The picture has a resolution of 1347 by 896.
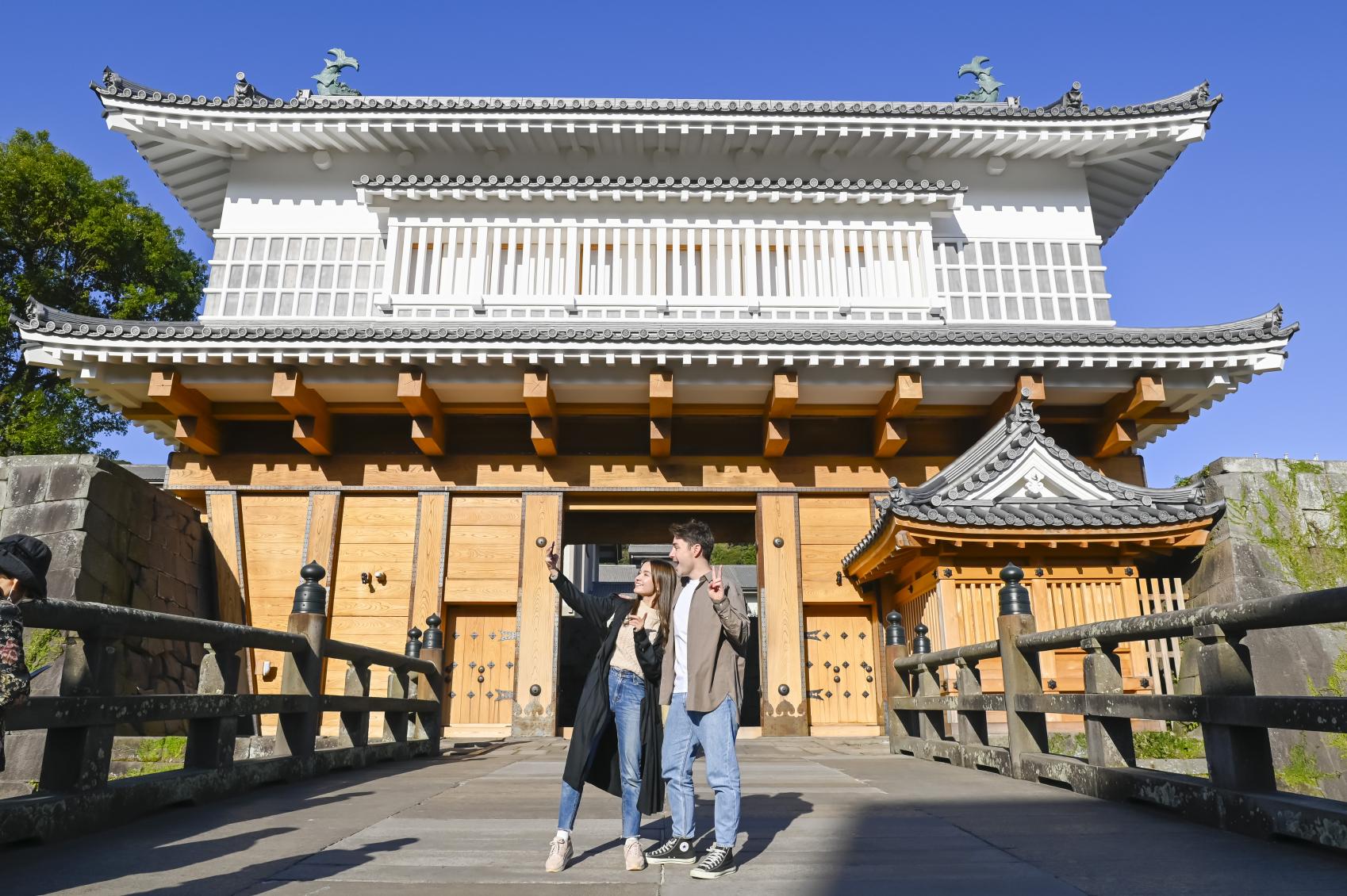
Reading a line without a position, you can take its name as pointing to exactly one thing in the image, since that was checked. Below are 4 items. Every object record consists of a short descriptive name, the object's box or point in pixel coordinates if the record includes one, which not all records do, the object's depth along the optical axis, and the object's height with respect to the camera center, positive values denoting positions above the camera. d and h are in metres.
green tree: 18.39 +8.99
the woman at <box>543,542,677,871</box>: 3.92 -0.20
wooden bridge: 3.43 -0.81
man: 3.77 -0.14
